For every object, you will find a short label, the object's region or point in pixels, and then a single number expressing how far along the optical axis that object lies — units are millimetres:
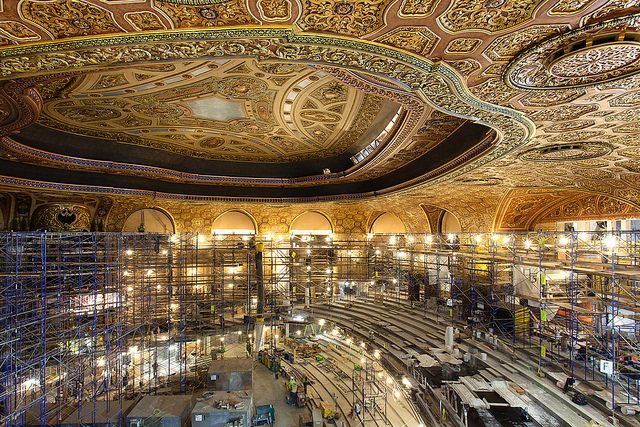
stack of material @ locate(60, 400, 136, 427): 9247
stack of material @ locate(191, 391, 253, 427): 9461
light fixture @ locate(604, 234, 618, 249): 16547
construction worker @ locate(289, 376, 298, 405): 11977
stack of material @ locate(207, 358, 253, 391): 11516
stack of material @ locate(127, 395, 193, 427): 9422
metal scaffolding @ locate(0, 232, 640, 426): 10164
